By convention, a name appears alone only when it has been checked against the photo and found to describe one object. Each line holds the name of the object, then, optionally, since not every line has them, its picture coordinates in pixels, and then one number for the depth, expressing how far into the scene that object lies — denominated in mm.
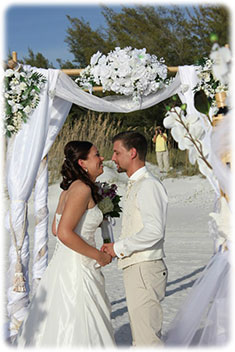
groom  3377
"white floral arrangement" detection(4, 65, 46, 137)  5293
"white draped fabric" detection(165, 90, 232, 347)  2398
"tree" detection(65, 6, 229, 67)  24297
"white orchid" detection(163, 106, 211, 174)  2268
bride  3480
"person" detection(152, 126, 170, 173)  16703
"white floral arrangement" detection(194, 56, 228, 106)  5797
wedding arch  5455
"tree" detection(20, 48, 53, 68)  27202
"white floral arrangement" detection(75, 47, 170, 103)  5887
